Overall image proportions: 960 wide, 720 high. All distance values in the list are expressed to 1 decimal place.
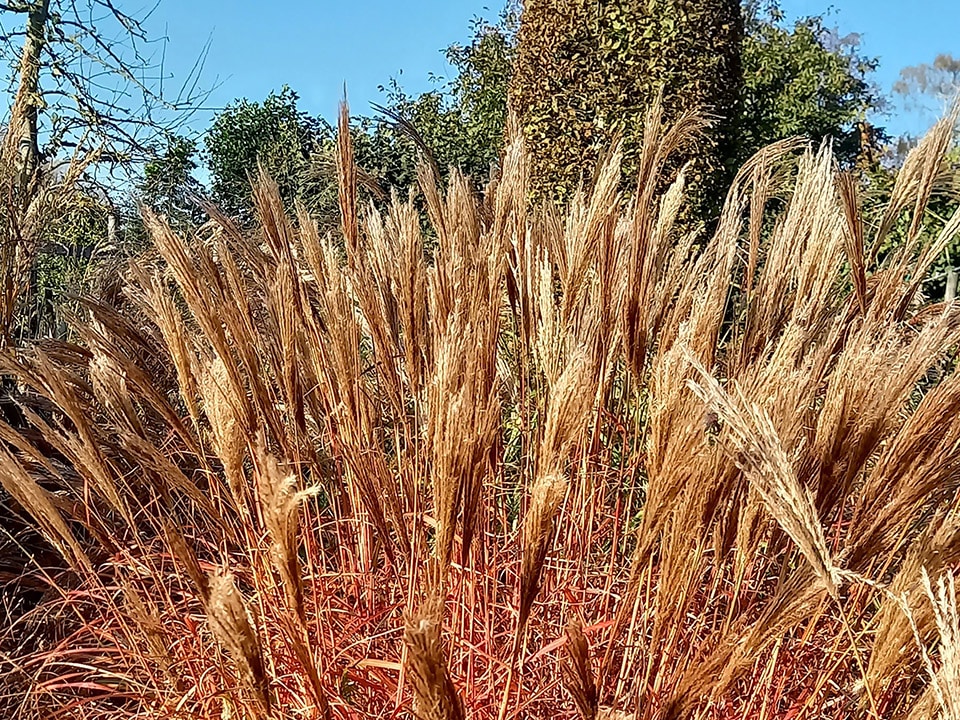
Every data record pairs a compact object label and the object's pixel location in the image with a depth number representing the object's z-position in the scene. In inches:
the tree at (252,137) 385.4
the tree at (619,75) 197.3
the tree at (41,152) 101.3
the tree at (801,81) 424.8
